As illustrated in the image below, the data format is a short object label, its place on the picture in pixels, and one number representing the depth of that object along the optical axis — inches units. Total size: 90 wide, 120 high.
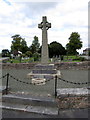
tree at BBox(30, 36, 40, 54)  2054.8
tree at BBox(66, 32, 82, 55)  1296.8
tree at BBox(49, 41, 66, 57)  1683.1
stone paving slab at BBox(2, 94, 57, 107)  157.4
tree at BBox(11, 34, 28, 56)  1479.6
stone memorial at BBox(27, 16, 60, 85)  347.6
